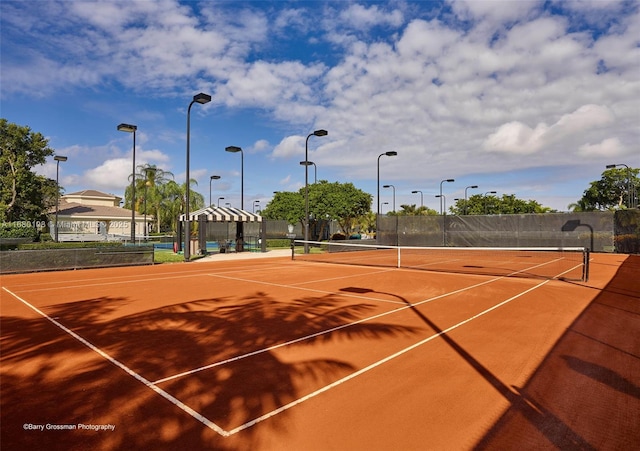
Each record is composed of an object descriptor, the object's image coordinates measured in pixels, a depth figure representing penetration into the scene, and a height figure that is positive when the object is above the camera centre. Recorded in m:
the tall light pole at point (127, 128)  22.98 +6.32
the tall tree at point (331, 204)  41.22 +2.89
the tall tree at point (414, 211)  69.94 +3.60
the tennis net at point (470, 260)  16.58 -1.98
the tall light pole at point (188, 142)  19.73 +5.03
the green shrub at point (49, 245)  22.40 -1.10
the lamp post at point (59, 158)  31.86 +6.07
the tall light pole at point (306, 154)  25.81 +5.54
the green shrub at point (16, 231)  28.62 -0.21
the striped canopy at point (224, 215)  25.95 +0.95
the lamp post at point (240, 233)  30.42 -0.40
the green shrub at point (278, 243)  40.16 -1.65
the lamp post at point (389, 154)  31.05 +6.28
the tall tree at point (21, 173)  35.44 +5.41
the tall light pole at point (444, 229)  36.47 -0.07
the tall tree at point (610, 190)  62.06 +6.66
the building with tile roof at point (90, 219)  41.12 +1.19
